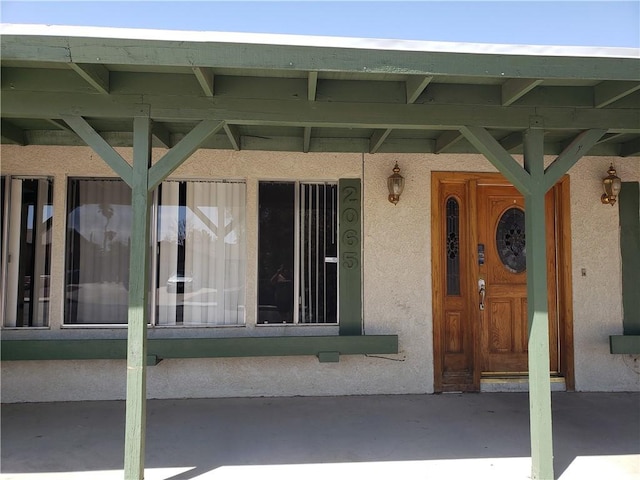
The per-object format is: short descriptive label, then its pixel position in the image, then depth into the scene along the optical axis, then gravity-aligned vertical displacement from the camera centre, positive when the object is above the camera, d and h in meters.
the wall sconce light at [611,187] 5.11 +0.89
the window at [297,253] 5.05 +0.18
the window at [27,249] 4.82 +0.22
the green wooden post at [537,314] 3.25 -0.33
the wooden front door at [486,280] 5.14 -0.13
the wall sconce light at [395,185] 4.97 +0.90
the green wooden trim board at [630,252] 5.18 +0.18
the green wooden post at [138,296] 3.11 -0.18
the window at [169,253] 4.92 +0.18
